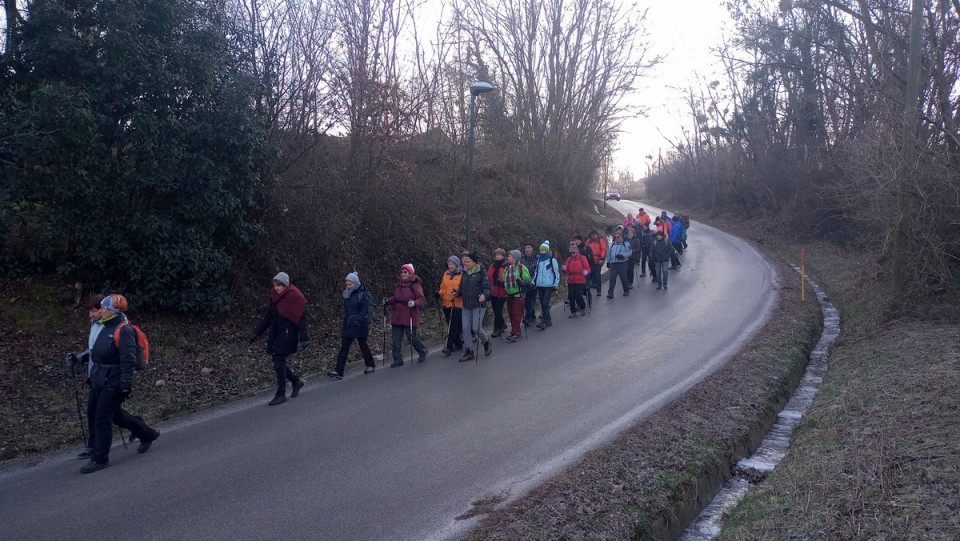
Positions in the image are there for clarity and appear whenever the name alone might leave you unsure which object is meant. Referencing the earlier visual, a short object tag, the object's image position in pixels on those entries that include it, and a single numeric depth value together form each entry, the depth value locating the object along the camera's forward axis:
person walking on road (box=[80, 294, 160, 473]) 6.77
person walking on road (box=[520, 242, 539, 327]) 14.52
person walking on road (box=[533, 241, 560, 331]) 14.18
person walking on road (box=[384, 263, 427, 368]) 11.00
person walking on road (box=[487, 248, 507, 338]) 13.03
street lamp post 13.77
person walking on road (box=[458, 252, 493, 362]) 11.39
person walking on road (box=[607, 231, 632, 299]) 17.61
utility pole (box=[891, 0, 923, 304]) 11.91
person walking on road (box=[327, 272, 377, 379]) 10.37
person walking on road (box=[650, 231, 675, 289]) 19.09
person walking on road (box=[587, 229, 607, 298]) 17.39
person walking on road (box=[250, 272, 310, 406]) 9.02
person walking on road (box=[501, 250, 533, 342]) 12.84
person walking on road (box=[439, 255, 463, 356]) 11.73
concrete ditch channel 5.89
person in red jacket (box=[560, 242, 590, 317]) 15.15
